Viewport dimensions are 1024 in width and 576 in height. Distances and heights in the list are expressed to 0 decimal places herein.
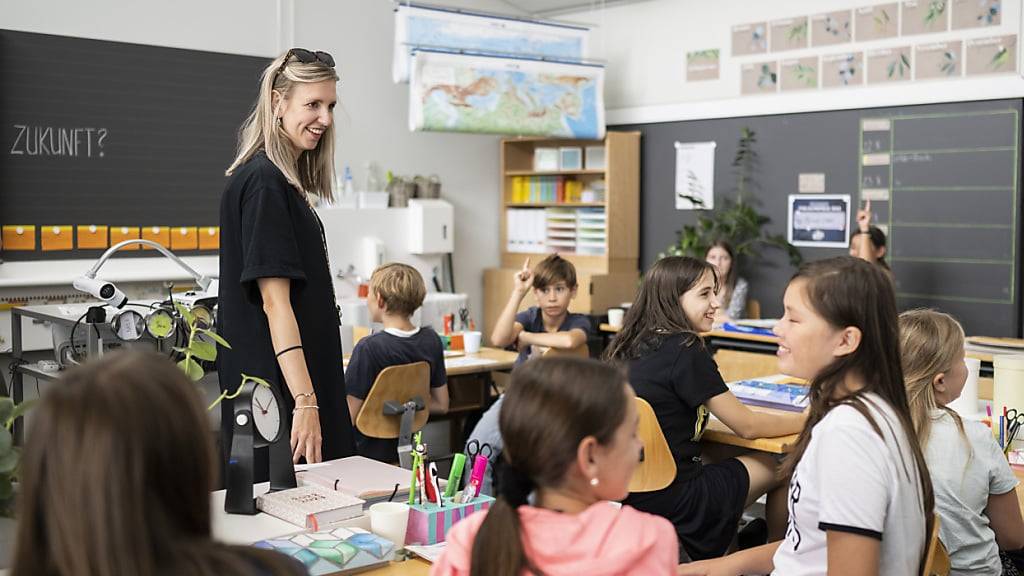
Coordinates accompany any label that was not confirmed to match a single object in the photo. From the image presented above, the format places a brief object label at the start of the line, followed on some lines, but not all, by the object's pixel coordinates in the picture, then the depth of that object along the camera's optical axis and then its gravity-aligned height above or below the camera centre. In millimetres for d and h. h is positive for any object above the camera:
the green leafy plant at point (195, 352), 1854 -220
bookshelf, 7477 +61
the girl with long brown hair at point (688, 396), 3053 -485
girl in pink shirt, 1330 -332
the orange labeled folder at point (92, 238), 5930 -58
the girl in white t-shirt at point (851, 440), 1732 -356
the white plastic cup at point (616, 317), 6493 -546
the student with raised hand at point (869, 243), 6043 -82
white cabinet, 7238 +9
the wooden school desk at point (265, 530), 1764 -529
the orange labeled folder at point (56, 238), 5785 -57
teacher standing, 2316 -86
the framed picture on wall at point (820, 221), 6660 +50
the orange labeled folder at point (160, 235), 6215 -43
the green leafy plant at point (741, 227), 6938 +11
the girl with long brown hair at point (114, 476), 978 -233
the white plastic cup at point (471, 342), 5102 -551
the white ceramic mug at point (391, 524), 1856 -523
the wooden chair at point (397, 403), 3789 -640
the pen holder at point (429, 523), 1877 -529
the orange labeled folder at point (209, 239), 6445 -68
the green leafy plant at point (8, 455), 1408 -304
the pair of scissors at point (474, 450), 2892 -634
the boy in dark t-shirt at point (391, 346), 3965 -450
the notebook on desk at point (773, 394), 3463 -560
